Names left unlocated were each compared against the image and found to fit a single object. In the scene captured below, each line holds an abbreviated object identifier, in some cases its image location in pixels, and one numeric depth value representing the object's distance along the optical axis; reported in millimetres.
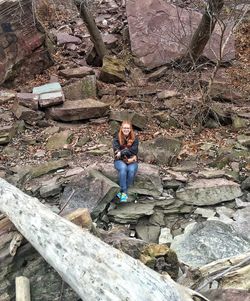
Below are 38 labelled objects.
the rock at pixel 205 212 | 3934
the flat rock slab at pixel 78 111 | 5804
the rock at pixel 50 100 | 5870
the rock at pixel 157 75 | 6962
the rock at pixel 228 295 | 2302
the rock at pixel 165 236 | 3586
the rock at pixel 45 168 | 4576
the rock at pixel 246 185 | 4275
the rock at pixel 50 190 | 4160
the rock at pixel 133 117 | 5636
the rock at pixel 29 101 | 5893
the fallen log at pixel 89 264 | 2206
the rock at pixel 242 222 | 3576
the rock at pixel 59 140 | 5281
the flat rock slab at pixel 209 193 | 4115
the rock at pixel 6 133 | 5393
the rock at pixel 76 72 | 6752
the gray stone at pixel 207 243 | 3259
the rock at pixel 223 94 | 6326
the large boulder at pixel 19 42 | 6668
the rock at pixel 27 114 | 5772
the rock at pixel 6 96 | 6295
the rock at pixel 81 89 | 6206
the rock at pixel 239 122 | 5657
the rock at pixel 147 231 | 3666
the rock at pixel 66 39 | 8036
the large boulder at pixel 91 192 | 3908
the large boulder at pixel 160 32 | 7154
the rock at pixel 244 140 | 5195
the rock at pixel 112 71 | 6743
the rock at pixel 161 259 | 2858
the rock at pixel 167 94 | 6389
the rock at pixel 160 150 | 4828
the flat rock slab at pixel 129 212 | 3843
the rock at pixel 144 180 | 4191
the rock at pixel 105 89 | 6435
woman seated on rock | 4049
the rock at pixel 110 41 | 7714
